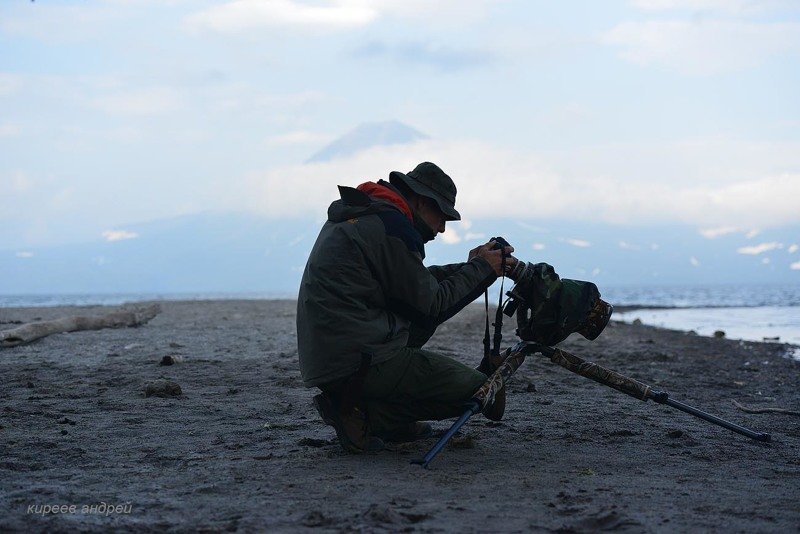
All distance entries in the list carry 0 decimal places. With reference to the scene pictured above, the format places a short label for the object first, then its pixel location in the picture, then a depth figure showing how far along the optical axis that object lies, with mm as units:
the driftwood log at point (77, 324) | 11641
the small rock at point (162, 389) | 7031
